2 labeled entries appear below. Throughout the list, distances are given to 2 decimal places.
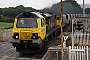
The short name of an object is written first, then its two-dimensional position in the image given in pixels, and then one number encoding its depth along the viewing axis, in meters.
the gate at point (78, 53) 12.18
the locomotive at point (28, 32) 18.86
